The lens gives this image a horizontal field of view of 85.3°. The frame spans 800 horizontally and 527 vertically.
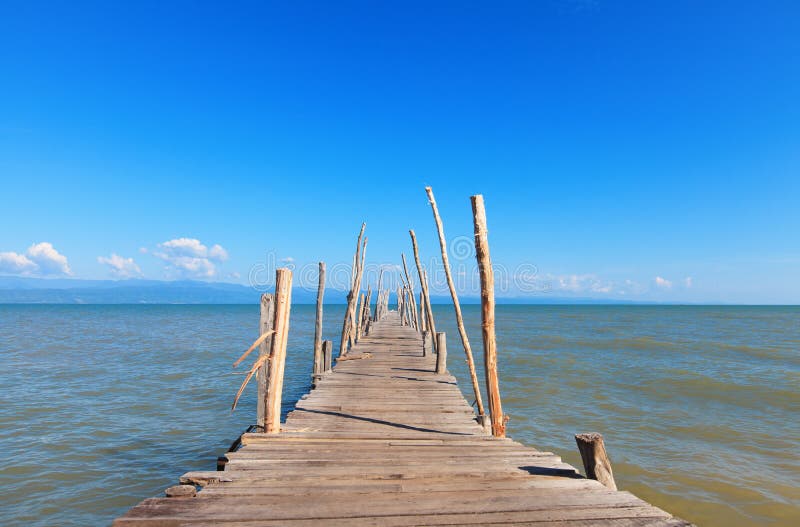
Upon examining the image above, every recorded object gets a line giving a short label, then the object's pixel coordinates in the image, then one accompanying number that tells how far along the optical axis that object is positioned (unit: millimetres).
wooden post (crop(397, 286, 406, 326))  29305
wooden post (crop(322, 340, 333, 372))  10622
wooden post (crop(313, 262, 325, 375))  10312
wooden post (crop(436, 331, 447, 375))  10016
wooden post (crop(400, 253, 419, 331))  21328
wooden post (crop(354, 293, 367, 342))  17875
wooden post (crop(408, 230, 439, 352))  13773
